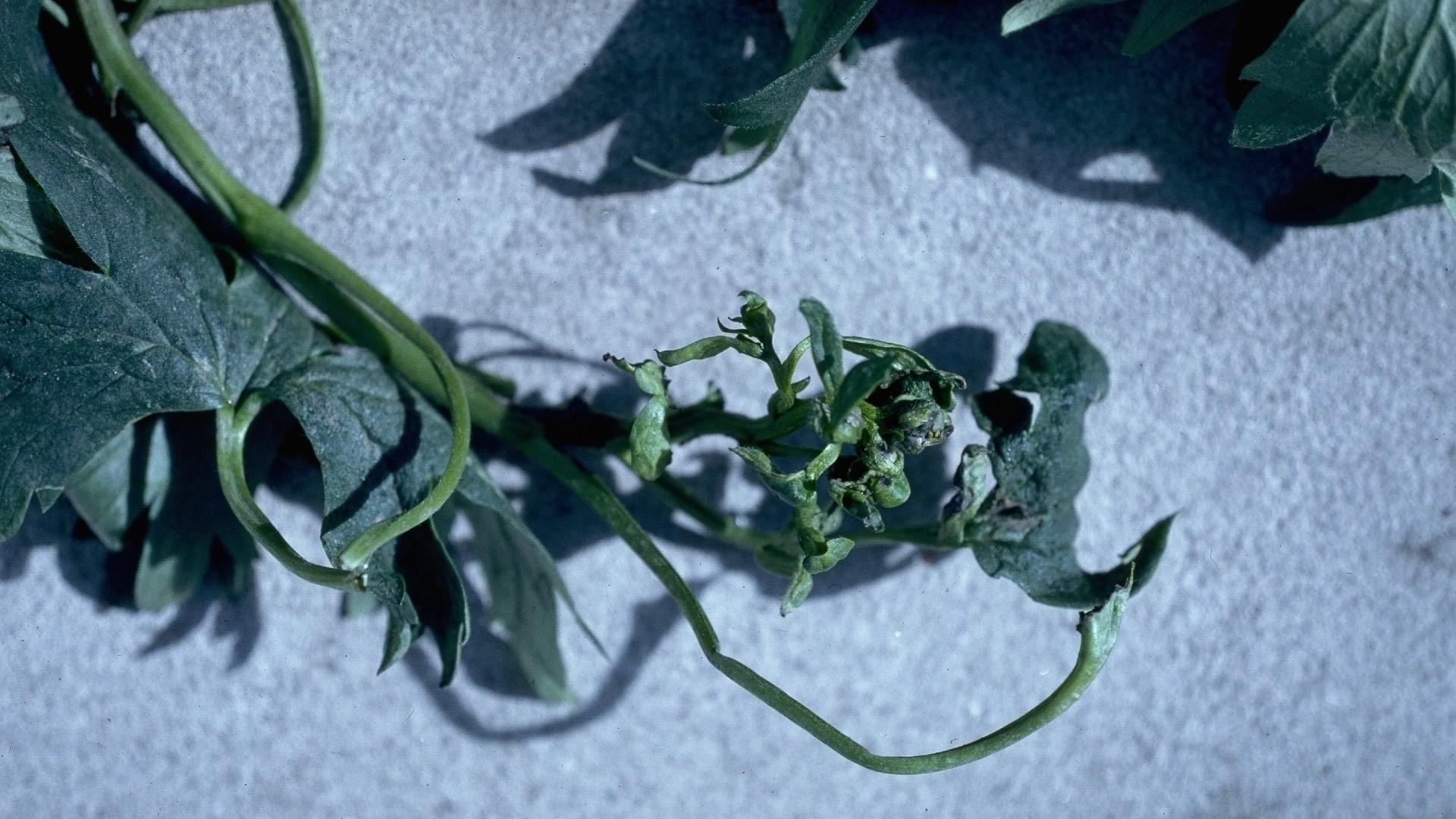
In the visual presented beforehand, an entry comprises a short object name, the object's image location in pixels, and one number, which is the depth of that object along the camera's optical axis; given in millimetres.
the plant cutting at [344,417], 356
